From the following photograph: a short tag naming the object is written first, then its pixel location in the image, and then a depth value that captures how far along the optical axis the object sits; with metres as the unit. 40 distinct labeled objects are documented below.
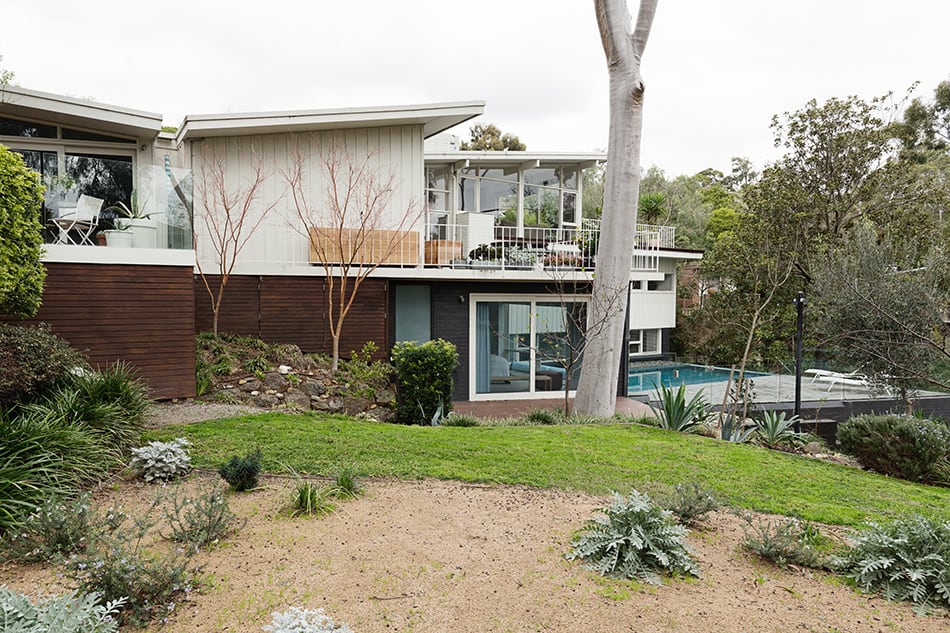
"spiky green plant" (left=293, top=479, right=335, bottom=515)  4.44
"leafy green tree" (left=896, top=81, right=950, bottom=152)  30.61
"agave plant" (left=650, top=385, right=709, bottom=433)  9.10
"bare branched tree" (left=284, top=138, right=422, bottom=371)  12.31
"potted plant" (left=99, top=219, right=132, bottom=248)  8.39
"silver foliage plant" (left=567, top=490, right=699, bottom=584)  3.64
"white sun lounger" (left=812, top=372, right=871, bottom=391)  12.09
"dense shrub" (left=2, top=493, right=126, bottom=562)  3.65
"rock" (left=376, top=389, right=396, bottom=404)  11.15
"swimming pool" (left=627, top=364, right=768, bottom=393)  13.78
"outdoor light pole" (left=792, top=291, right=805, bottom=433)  10.97
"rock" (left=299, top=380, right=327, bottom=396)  10.28
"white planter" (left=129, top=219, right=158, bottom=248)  8.50
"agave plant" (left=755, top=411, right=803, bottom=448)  9.25
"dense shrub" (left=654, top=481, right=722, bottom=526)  4.36
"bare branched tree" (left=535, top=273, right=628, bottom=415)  13.38
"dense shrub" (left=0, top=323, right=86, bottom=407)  5.87
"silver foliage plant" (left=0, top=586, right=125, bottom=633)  2.62
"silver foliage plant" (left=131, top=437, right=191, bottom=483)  5.16
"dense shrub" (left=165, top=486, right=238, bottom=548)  3.87
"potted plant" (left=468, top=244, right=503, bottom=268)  13.05
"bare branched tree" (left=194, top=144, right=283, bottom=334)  11.73
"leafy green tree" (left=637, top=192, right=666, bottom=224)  21.31
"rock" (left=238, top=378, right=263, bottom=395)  9.66
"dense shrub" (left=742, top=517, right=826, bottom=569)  3.84
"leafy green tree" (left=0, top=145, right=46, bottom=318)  6.27
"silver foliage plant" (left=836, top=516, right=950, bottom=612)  3.42
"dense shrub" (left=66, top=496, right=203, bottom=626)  3.09
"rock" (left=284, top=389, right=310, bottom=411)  9.77
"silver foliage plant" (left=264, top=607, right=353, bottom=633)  2.70
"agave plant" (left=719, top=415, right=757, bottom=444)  8.84
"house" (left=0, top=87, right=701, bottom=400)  8.41
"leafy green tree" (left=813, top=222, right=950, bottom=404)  10.40
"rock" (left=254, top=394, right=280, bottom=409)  9.31
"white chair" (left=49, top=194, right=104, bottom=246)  8.09
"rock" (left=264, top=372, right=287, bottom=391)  10.00
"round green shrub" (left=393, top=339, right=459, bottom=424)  10.39
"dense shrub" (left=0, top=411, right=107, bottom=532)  4.24
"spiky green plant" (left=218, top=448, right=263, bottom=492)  4.83
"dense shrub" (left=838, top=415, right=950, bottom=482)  7.80
